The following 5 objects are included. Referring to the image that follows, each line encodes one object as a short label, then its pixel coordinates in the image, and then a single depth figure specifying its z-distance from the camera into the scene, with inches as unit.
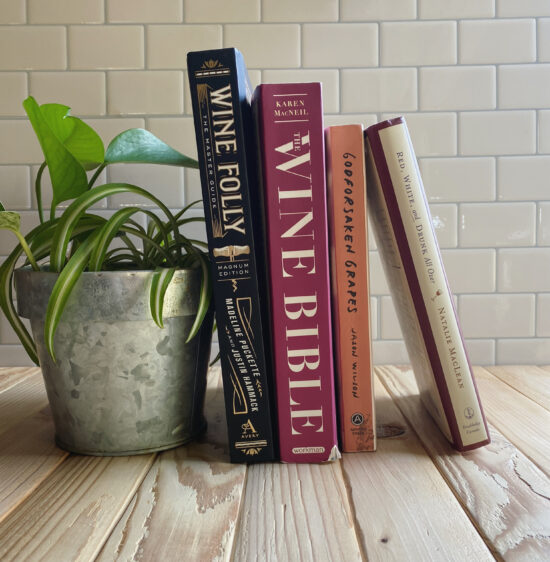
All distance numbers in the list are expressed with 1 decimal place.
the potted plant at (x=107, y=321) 23.6
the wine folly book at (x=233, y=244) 23.0
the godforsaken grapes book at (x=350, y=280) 24.7
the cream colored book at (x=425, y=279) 24.7
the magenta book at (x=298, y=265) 23.5
